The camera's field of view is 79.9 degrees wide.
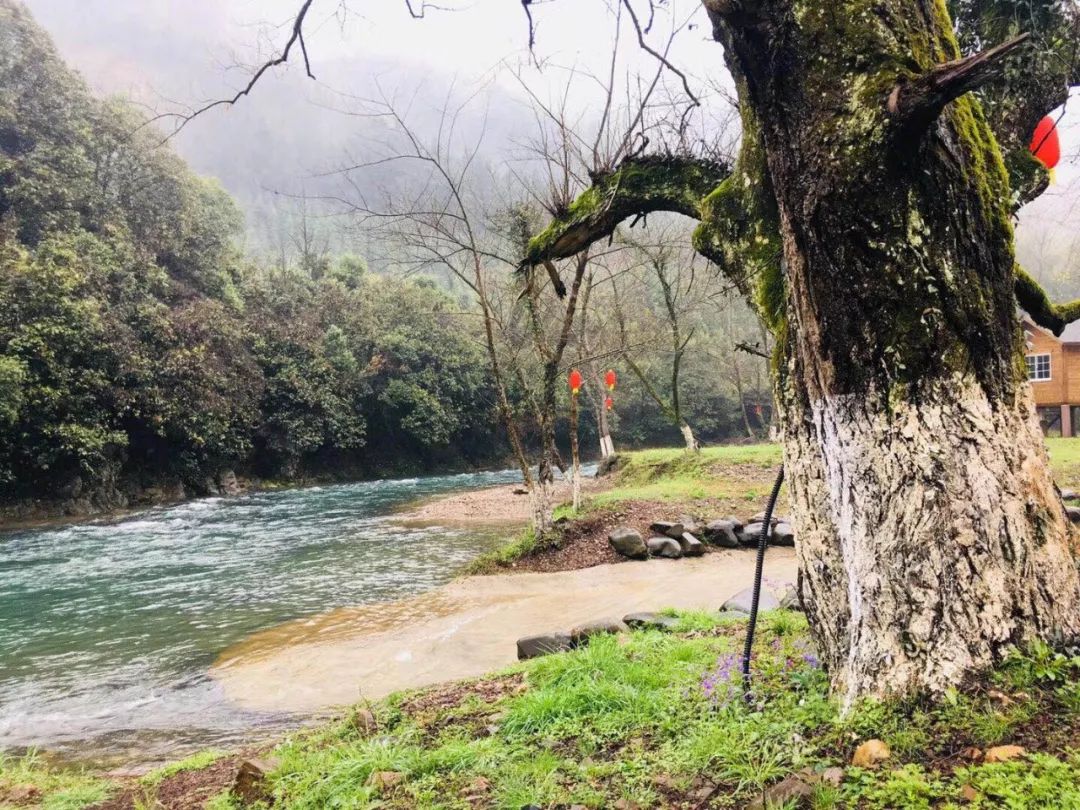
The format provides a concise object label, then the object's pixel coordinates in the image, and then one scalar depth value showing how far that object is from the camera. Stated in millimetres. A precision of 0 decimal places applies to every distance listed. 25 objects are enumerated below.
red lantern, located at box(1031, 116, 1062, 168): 3905
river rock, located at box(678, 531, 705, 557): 10406
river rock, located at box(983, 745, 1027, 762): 2082
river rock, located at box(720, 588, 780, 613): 6239
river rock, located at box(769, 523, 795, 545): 10359
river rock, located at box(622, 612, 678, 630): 5777
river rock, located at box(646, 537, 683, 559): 10305
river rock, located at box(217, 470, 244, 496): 25375
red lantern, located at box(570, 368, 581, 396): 11821
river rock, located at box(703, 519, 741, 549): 10688
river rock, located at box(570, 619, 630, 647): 5531
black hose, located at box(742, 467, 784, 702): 3115
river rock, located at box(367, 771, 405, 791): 3082
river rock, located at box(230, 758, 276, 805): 3282
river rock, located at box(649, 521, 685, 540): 10734
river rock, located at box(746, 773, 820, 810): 2215
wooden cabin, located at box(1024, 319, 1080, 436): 23239
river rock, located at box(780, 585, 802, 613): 5315
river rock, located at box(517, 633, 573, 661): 5629
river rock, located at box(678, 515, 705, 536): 10879
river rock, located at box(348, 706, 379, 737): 3955
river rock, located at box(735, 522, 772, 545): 10547
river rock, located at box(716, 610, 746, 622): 5707
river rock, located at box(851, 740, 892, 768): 2257
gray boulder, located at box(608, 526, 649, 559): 10297
